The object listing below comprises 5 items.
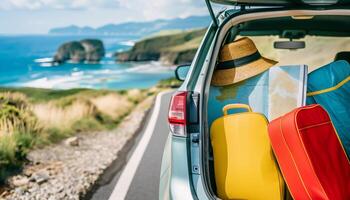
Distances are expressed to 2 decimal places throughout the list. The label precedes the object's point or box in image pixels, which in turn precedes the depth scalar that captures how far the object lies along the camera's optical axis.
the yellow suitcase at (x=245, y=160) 3.42
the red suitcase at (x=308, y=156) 3.32
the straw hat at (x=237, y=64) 4.10
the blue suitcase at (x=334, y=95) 4.02
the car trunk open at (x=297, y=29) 5.30
